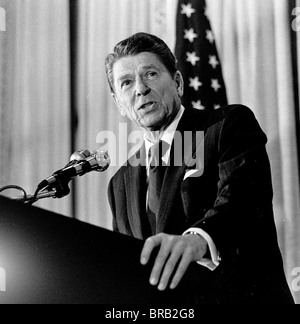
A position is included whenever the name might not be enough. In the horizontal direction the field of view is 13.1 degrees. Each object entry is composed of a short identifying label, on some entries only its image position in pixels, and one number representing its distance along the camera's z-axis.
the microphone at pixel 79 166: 2.70
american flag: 3.29
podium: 1.96
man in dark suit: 2.44
